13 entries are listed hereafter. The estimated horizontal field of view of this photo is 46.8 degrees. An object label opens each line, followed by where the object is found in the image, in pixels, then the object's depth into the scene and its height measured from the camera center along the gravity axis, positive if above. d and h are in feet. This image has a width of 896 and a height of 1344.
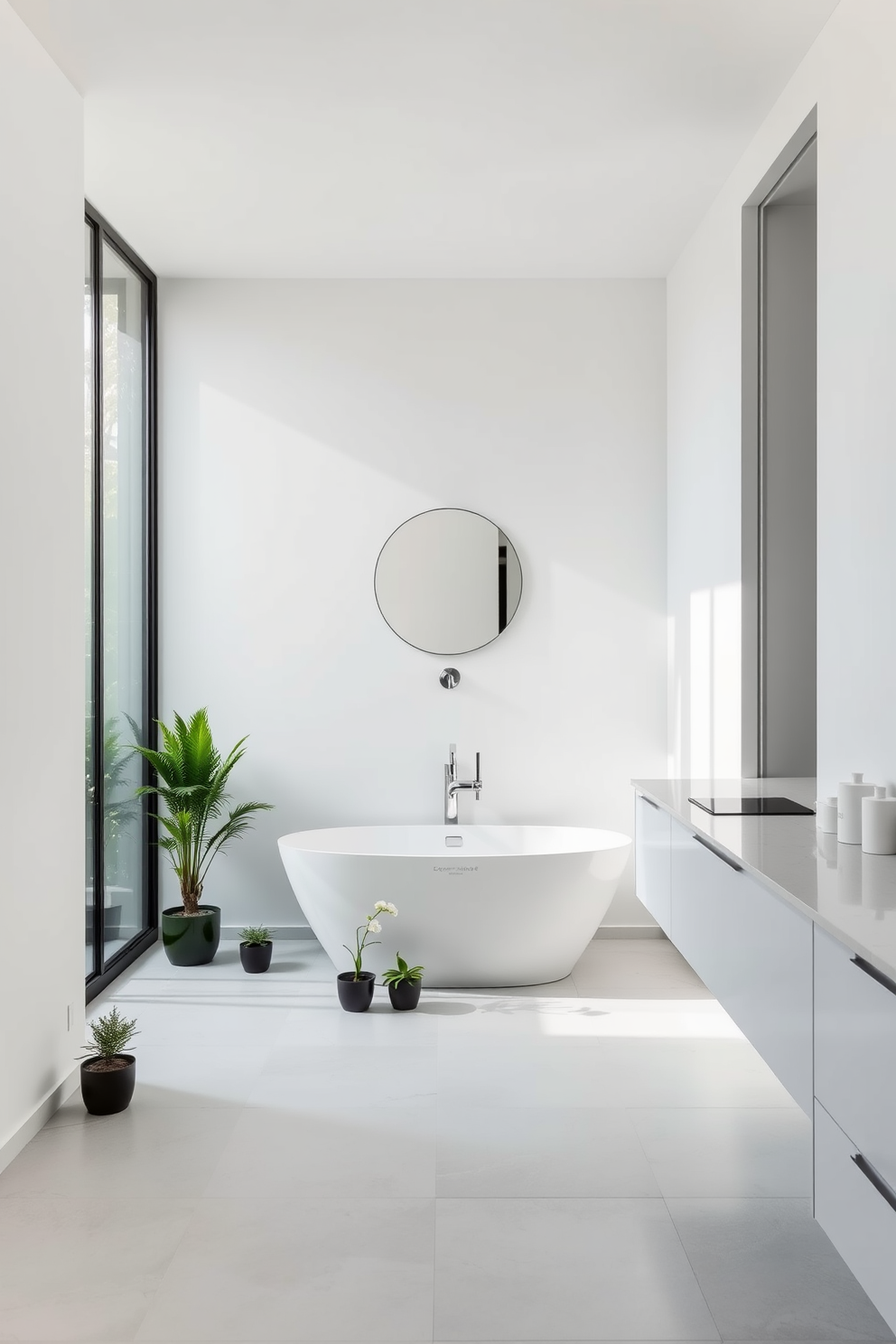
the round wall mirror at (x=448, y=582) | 15.10 +1.44
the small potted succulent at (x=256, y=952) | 13.48 -3.54
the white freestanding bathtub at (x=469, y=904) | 12.25 -2.71
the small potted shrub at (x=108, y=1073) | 9.23 -3.50
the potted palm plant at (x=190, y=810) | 13.74 -1.73
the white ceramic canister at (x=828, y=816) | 7.74 -1.02
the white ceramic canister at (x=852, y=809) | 7.29 -0.91
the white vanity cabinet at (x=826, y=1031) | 4.75 -1.97
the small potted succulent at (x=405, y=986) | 11.87 -3.51
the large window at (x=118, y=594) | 12.52 +1.14
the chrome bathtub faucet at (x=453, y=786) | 14.75 -1.51
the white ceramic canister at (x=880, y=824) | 6.93 -0.97
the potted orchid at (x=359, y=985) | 11.91 -3.51
